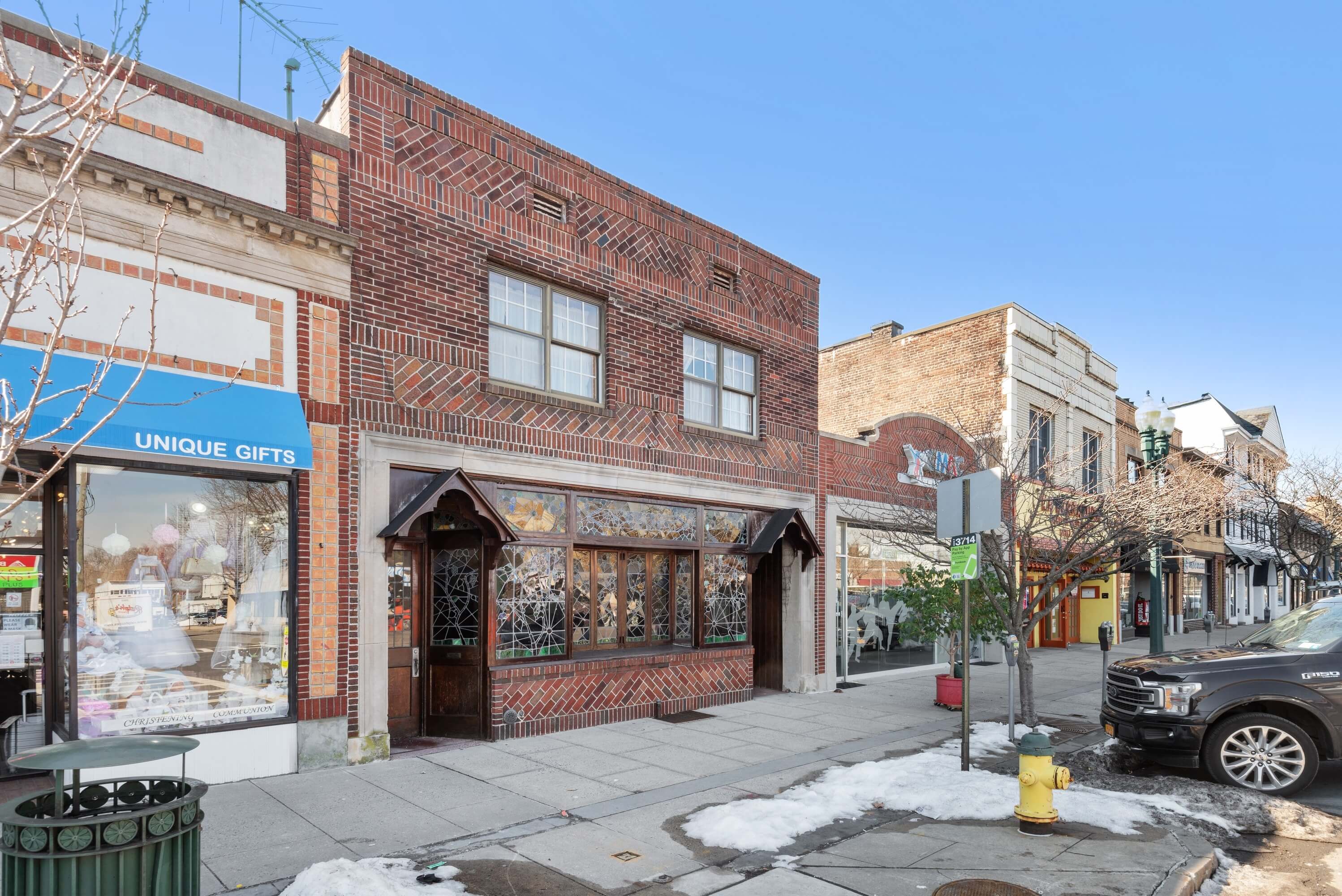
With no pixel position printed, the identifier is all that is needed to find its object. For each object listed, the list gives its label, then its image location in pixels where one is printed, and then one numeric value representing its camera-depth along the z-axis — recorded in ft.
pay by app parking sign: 26.40
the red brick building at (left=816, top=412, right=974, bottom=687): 48.57
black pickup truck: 26.21
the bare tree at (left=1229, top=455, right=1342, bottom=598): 69.56
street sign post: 26.35
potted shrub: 40.29
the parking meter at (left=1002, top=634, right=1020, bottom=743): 32.04
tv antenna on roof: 20.65
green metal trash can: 11.19
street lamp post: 45.85
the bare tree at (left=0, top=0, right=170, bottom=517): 11.24
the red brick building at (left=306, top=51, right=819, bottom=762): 29.01
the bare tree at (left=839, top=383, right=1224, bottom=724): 33.81
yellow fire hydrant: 20.58
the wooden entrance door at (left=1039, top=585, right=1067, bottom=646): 78.28
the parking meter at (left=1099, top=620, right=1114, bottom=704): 38.19
